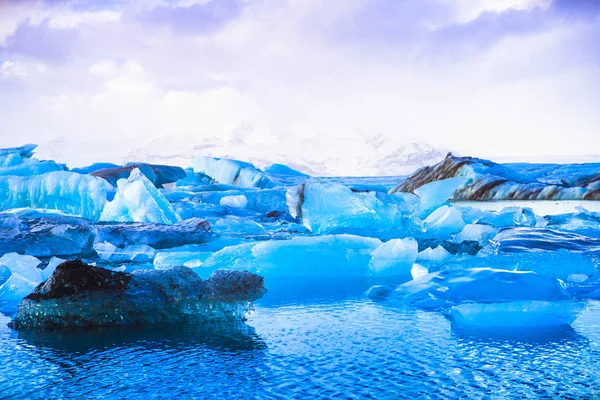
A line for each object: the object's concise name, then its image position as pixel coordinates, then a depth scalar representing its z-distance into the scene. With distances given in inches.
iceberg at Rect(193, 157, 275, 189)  869.8
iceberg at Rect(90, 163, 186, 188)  826.2
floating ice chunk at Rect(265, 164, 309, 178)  1277.7
